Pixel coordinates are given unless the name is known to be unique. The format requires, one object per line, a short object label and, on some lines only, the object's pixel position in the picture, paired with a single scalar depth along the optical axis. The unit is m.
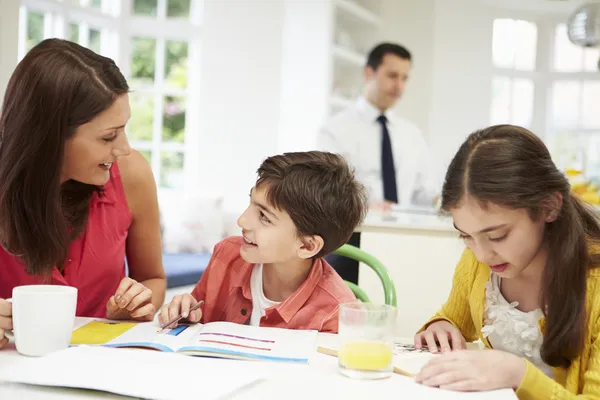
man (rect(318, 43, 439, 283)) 4.73
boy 1.63
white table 1.06
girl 1.35
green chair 1.99
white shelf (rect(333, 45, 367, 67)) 6.17
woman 1.65
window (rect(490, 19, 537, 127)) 7.70
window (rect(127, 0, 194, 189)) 5.84
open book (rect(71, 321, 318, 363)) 1.28
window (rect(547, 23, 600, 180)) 7.76
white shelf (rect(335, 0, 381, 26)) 6.25
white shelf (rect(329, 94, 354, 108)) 6.25
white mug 1.23
